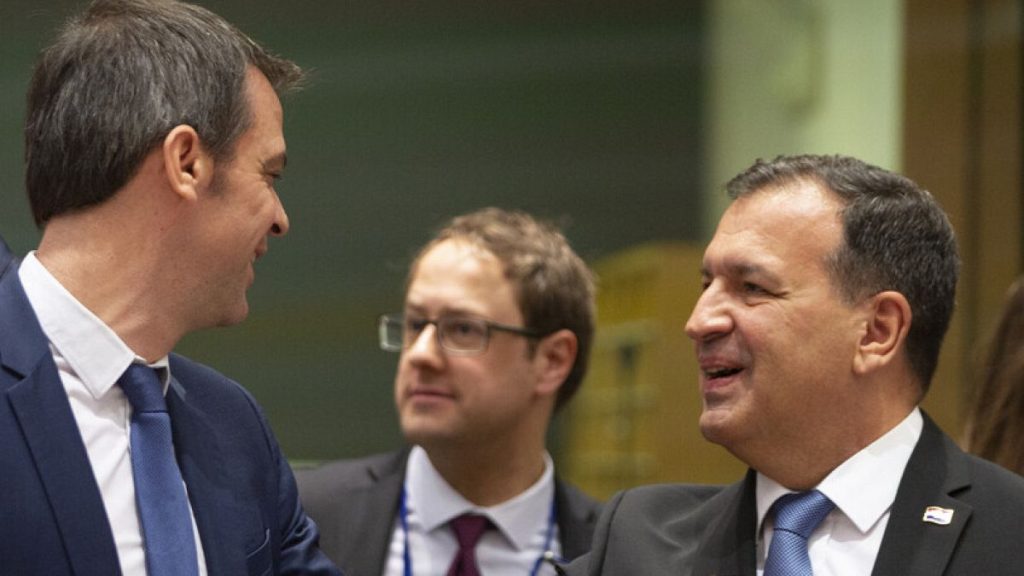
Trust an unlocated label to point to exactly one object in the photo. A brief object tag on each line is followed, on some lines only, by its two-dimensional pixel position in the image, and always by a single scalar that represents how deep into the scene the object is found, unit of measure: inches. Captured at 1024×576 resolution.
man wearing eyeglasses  273.7
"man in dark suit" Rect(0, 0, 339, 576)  174.1
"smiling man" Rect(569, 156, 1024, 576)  206.8
